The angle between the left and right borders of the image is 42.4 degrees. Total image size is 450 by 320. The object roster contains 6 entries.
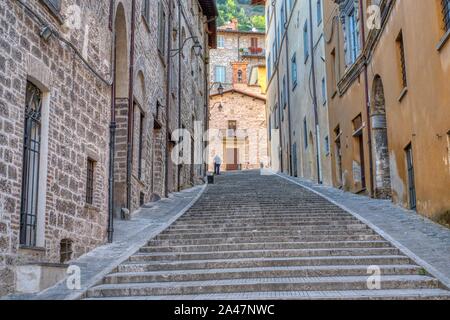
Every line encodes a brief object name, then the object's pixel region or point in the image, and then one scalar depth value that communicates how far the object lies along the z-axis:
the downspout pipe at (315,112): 23.62
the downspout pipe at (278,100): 35.03
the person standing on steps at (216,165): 32.97
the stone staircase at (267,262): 7.70
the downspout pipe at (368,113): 16.42
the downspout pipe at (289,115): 30.99
